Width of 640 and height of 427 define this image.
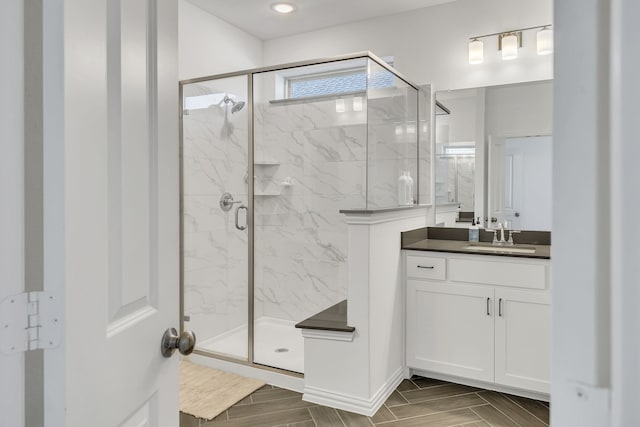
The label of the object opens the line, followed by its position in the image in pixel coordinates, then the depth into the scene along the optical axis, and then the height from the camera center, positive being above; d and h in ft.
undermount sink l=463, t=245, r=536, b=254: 9.35 -0.94
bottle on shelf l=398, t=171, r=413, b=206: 10.88 +0.40
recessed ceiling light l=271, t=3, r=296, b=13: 11.67 +5.16
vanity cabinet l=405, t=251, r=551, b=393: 8.79 -2.29
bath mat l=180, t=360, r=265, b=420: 8.73 -3.90
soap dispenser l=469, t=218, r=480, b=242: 11.27 -0.69
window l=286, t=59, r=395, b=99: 11.79 +3.32
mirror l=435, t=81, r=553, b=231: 10.44 +1.21
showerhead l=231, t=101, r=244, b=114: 11.33 +2.49
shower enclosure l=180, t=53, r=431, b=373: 10.93 +0.51
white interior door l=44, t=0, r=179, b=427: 2.40 -0.01
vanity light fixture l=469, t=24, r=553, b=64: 10.23 +3.78
